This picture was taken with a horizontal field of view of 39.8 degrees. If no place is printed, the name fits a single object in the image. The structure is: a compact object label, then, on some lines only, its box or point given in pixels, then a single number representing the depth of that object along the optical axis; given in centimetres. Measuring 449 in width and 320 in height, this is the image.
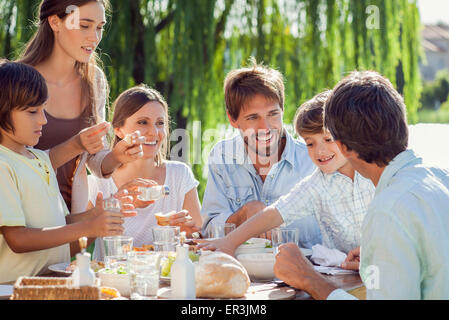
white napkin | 269
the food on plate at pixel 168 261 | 244
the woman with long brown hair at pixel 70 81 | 349
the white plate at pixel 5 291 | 217
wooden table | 227
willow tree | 661
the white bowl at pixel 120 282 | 221
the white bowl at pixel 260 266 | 253
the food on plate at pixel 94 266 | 243
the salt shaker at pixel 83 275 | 177
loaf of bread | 216
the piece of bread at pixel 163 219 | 302
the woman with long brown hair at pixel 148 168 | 376
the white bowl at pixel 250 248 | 280
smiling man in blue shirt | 360
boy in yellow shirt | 255
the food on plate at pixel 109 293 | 209
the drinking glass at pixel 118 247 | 252
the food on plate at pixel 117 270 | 228
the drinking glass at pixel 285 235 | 262
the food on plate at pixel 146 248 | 277
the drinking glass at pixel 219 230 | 289
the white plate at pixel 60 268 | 247
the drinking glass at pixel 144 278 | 215
